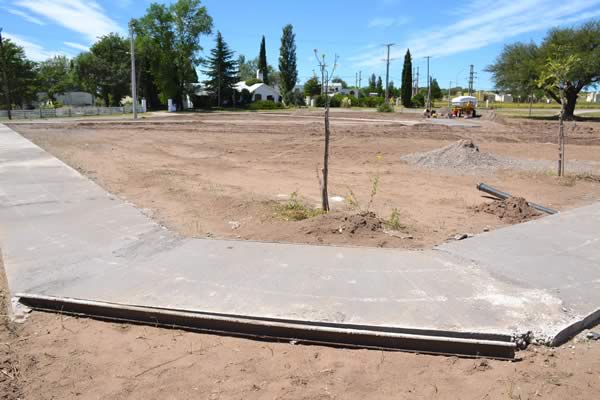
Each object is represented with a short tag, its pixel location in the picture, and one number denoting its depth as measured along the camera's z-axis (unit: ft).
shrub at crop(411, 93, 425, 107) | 283.55
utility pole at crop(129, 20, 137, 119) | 140.56
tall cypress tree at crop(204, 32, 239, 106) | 225.97
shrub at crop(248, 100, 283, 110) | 229.04
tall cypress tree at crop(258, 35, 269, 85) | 304.91
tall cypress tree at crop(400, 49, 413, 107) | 270.87
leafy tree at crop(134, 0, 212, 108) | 201.57
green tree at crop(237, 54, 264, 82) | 440.21
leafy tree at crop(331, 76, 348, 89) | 409.90
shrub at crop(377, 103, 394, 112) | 201.57
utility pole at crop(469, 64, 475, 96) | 314.51
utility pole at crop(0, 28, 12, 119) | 143.84
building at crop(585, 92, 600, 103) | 366.88
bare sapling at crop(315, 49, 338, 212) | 24.04
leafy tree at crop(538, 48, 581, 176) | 40.60
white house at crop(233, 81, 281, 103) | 257.14
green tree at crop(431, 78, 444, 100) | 344.69
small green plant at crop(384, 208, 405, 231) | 23.29
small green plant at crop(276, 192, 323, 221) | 24.88
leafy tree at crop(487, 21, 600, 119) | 124.26
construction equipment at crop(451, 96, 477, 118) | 159.33
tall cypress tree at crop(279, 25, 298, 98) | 292.40
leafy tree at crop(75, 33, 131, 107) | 220.84
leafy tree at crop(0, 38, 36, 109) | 190.70
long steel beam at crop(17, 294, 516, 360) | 11.80
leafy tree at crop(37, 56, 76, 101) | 254.18
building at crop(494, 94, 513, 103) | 384.60
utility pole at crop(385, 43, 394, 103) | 232.41
